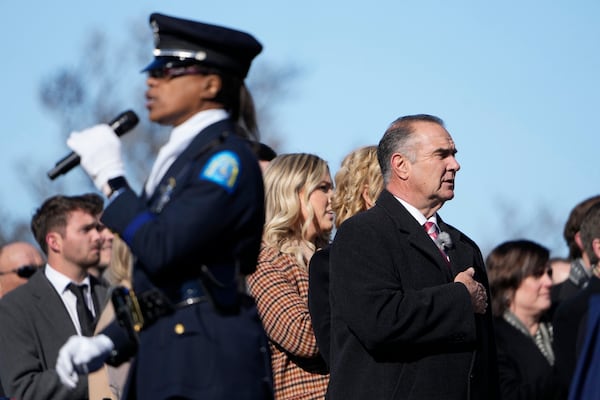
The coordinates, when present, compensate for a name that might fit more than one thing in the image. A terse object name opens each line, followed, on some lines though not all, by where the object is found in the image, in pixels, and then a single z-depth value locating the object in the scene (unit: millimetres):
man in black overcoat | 10382
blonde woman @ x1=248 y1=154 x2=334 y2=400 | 11877
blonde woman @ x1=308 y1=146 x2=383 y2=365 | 12585
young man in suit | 13961
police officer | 8430
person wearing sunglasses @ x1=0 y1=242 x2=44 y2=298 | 18368
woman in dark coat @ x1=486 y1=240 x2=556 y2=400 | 15801
